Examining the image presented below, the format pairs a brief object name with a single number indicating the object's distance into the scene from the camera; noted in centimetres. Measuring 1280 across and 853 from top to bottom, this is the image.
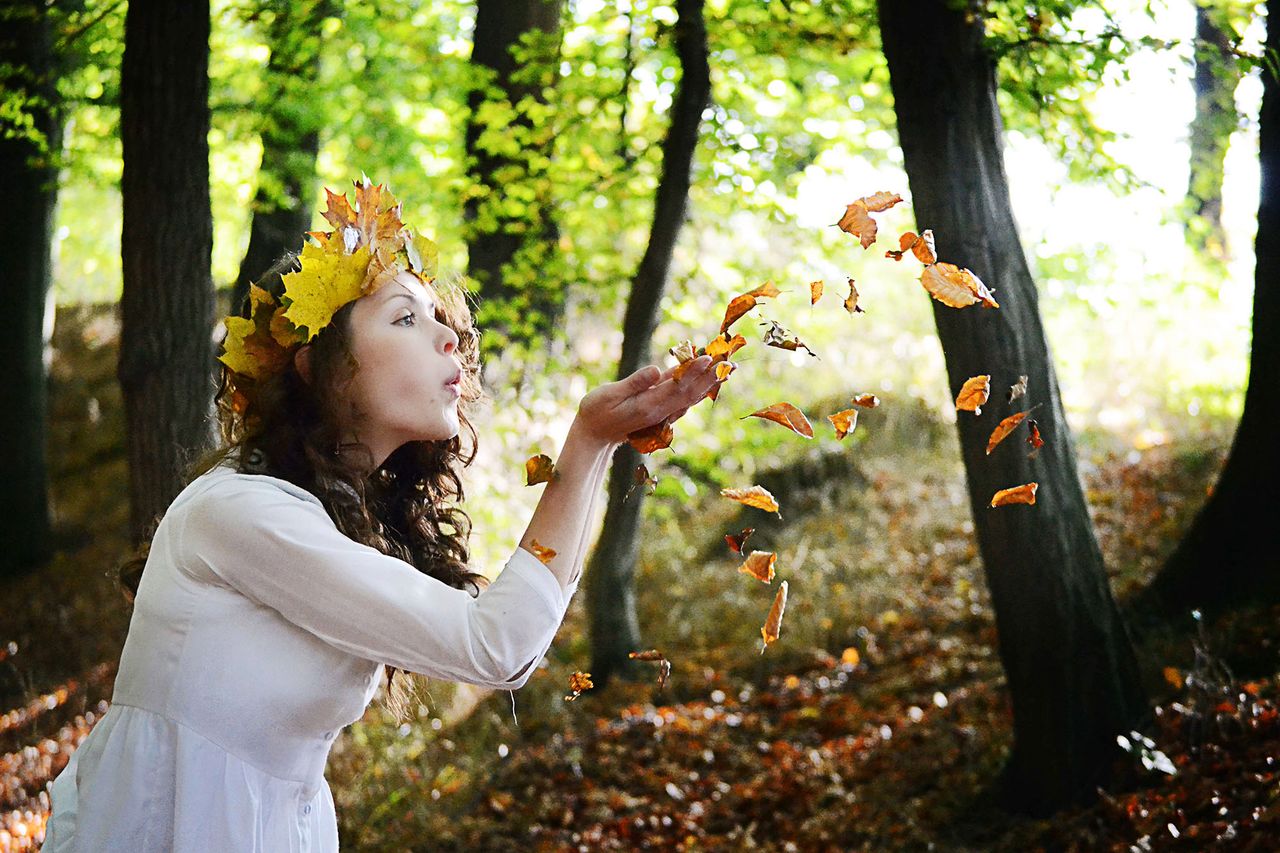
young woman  202
